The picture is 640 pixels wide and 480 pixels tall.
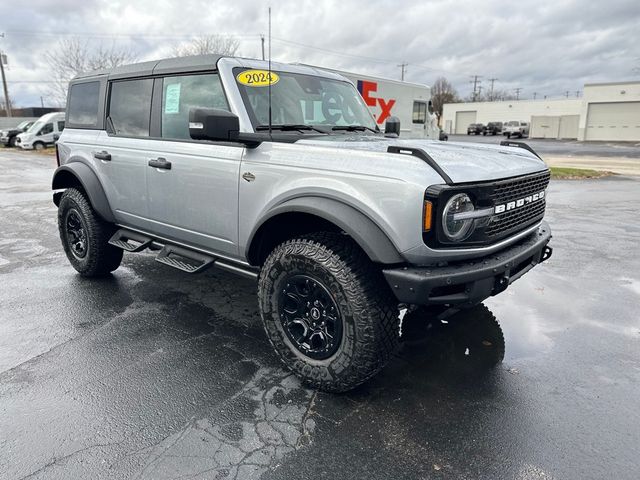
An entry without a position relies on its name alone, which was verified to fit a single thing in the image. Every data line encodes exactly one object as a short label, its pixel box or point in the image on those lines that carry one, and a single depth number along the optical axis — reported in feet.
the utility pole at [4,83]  148.51
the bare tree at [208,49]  114.91
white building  155.12
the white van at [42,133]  92.68
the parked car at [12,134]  103.55
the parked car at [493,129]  186.80
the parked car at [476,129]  188.14
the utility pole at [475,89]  341.56
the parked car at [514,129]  176.14
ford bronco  8.48
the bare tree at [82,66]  130.21
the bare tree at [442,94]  281.15
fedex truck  53.62
